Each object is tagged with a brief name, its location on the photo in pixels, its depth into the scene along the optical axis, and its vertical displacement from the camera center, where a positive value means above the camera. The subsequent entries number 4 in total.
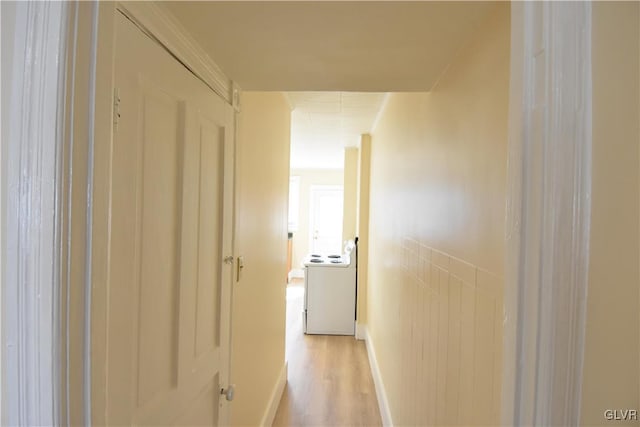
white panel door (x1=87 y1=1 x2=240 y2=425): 0.60 -0.01
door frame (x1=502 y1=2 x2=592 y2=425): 0.54 +0.02
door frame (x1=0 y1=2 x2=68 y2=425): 0.54 -0.02
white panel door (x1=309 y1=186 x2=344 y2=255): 8.44 -0.20
